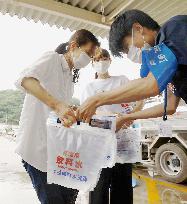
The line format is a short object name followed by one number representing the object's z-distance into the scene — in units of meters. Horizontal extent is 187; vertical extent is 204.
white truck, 5.88
